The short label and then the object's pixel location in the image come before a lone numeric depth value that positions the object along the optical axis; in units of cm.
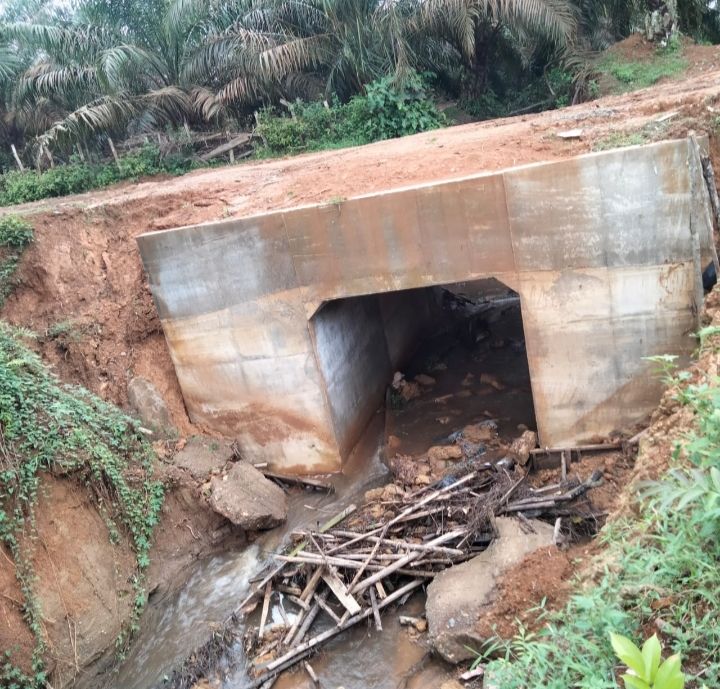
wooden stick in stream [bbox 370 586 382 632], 675
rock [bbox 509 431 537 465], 853
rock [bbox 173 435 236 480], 913
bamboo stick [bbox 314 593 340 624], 688
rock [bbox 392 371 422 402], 1196
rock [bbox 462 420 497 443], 963
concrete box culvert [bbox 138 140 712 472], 740
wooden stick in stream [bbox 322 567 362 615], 680
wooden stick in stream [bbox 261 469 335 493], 955
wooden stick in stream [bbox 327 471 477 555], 754
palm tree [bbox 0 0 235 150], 1534
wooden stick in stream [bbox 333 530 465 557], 704
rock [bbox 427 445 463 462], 927
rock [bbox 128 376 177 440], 965
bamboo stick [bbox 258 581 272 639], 710
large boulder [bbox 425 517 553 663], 606
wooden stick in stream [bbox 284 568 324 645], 691
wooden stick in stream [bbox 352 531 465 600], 696
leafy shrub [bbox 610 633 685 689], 198
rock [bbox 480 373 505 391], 1155
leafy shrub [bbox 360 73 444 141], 1468
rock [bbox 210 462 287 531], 859
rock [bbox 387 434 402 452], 1036
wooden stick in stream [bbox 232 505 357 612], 756
